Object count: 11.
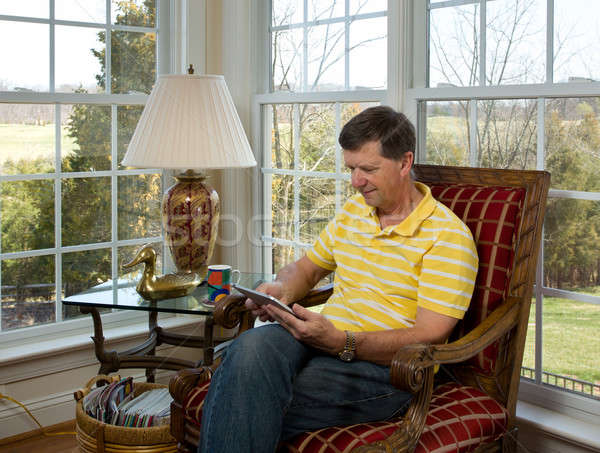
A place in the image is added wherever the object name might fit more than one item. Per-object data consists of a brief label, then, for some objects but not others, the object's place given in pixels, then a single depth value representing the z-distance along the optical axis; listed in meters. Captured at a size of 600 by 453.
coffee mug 2.56
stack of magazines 2.29
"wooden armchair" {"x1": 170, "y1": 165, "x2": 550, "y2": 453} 1.66
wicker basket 2.23
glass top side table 2.52
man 1.68
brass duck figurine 2.60
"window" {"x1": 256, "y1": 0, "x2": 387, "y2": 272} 2.81
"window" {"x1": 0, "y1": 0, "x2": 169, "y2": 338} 2.90
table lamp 2.56
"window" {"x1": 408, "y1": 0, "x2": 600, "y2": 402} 2.13
